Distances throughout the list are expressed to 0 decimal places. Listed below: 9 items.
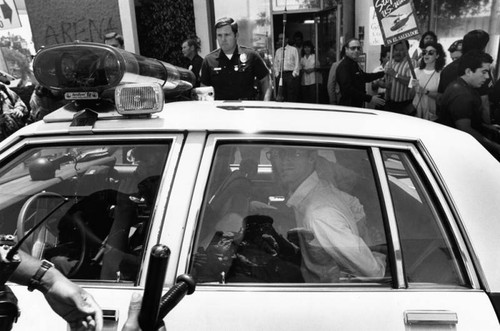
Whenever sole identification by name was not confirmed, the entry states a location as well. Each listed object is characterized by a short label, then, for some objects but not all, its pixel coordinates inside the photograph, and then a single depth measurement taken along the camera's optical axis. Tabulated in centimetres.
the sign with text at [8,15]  720
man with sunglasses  584
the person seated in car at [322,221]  165
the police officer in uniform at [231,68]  477
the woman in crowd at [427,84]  568
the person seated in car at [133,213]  171
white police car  150
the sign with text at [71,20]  864
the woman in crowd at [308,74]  886
